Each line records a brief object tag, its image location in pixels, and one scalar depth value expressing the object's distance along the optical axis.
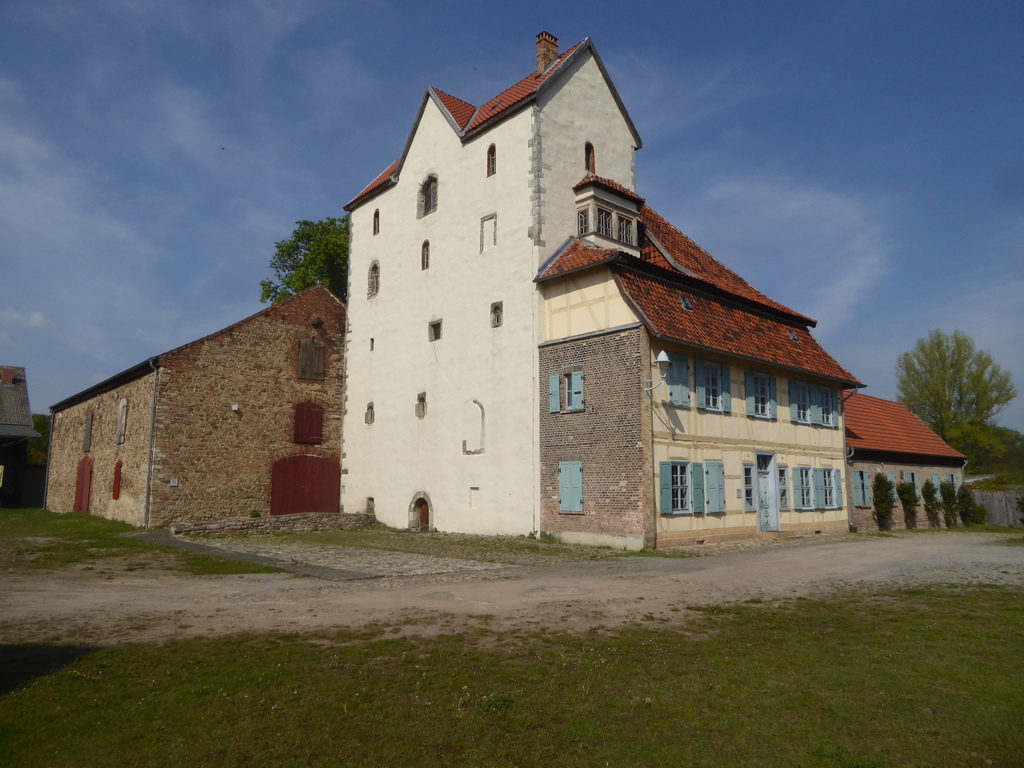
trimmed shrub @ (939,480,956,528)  30.52
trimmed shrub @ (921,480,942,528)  29.72
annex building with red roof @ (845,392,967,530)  26.12
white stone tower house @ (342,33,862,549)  18.06
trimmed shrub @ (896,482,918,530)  28.22
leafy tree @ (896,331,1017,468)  47.81
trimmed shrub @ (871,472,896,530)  26.45
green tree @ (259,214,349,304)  36.69
